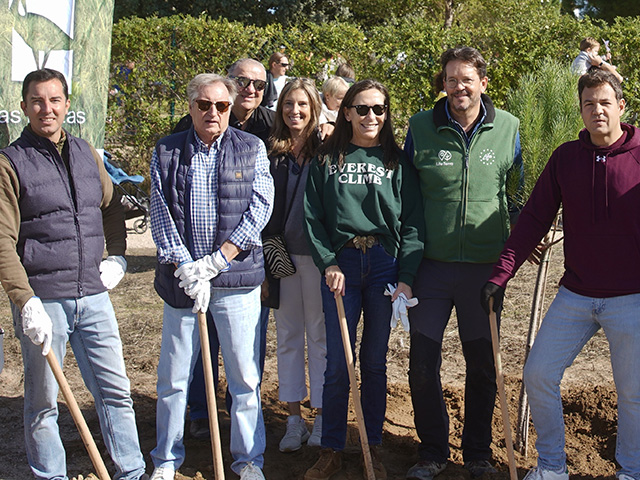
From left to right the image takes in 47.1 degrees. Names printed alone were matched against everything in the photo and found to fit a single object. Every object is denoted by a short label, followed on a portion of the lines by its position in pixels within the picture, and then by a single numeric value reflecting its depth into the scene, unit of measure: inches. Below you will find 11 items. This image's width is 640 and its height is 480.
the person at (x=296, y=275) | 168.1
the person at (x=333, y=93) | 237.3
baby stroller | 290.0
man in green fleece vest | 153.1
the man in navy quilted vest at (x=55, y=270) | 134.0
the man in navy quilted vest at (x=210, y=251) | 146.9
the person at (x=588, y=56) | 356.2
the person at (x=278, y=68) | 333.4
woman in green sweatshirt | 153.6
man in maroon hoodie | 135.3
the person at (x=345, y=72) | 338.0
